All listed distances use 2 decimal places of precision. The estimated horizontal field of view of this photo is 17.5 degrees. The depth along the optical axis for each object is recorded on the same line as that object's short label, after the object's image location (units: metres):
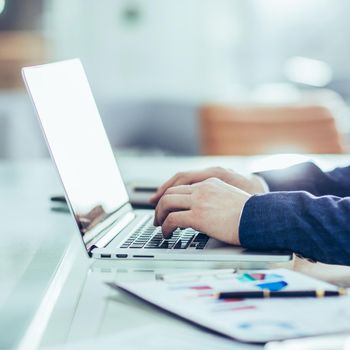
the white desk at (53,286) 1.01
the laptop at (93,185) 1.24
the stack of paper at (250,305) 0.97
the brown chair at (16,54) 5.49
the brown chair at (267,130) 2.60
